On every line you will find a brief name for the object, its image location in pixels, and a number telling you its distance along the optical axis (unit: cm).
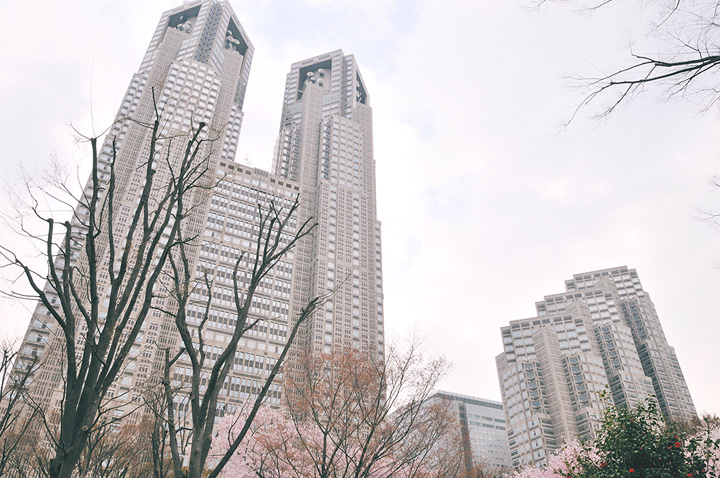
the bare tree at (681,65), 497
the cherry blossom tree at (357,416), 1320
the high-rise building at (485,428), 11806
